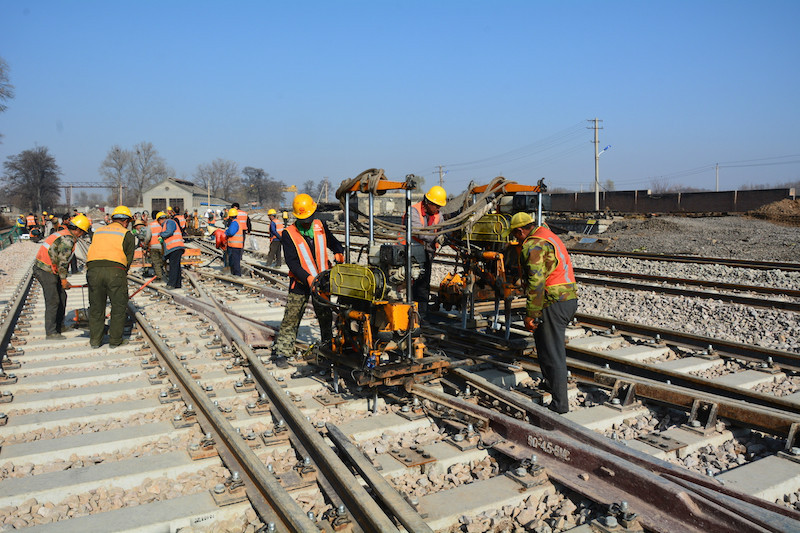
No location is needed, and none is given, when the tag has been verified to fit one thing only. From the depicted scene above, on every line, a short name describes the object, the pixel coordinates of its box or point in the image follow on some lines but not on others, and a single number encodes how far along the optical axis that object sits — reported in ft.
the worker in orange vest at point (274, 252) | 50.08
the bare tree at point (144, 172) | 329.93
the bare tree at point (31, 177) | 261.85
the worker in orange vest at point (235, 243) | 44.01
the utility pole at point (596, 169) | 128.06
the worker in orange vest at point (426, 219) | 25.00
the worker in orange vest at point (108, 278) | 23.50
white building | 269.23
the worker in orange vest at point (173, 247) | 39.06
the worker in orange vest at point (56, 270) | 25.11
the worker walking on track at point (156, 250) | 41.34
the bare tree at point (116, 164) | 322.34
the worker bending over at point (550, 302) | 15.96
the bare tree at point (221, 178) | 375.45
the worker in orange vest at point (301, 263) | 20.07
